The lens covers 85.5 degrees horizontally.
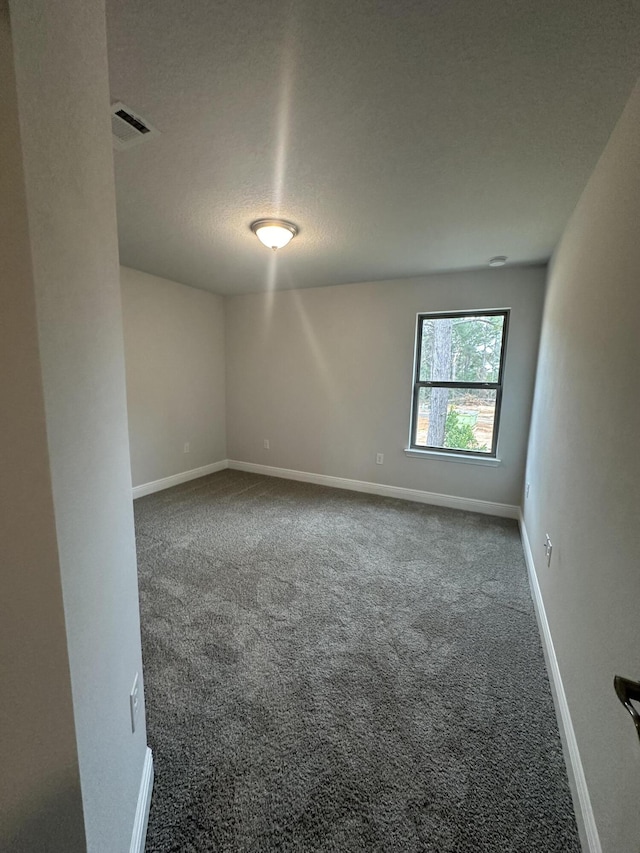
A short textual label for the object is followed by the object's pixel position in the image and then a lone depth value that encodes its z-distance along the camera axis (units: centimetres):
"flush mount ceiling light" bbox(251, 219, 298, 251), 236
